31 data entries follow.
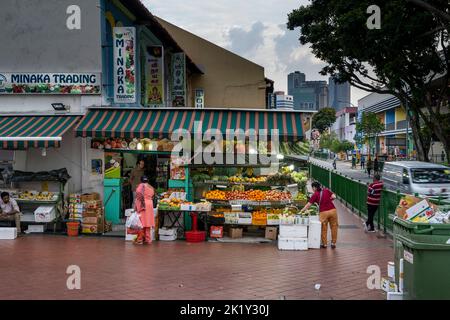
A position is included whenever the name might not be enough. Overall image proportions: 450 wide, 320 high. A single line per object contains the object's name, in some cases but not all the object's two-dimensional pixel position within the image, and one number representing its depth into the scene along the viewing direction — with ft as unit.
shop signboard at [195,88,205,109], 93.25
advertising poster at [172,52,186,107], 78.02
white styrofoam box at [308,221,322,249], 41.14
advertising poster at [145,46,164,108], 59.62
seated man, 44.73
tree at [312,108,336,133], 437.17
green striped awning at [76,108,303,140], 46.24
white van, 65.51
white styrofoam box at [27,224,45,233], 46.83
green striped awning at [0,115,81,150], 44.68
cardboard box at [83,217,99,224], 46.37
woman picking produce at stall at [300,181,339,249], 41.16
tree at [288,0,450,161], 72.28
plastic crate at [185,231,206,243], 43.62
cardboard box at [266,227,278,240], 44.65
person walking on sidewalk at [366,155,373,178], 143.23
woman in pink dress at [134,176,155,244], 42.32
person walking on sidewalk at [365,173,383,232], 48.80
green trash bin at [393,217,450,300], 21.48
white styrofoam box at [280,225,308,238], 40.55
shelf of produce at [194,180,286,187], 47.44
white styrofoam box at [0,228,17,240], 43.98
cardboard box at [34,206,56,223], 45.93
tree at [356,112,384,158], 210.38
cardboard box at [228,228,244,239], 45.09
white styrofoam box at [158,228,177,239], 44.29
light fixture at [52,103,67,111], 48.91
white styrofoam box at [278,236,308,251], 40.40
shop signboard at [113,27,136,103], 49.03
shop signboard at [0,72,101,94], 48.73
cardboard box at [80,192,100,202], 47.14
